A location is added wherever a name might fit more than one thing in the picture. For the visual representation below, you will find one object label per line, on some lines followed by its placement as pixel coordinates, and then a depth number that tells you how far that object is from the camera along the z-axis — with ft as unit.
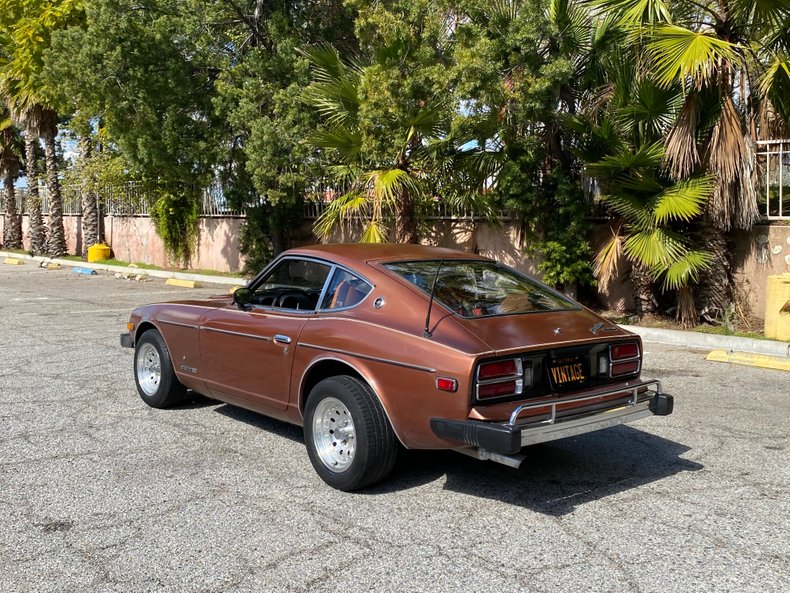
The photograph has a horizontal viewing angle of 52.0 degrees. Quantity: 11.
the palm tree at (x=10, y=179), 115.44
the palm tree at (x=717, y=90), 34.19
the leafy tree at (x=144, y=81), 53.72
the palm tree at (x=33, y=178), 92.89
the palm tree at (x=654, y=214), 35.65
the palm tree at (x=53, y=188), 94.93
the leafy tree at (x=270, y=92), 52.42
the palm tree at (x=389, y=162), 41.34
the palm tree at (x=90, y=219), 91.97
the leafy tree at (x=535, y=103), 38.86
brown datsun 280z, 14.90
